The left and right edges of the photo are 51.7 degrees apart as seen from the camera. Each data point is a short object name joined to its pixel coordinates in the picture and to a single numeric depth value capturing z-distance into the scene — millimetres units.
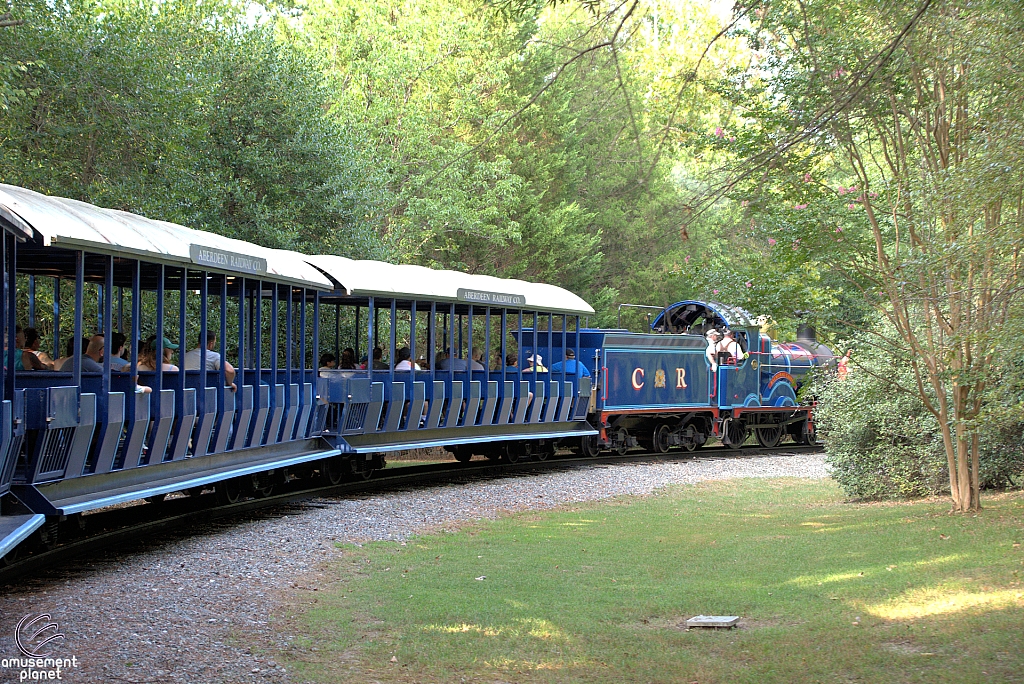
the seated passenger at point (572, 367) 20641
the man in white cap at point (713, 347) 23672
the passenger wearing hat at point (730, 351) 23766
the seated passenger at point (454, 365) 17406
